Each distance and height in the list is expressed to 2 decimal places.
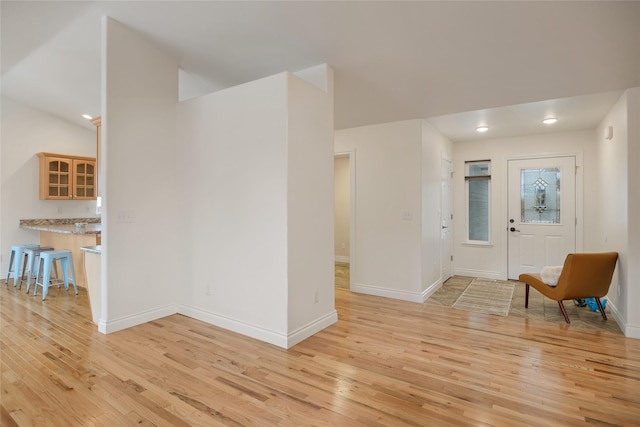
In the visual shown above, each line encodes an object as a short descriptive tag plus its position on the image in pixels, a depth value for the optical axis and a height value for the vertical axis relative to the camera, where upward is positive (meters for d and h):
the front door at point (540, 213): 5.20 -0.01
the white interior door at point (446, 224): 5.33 -0.19
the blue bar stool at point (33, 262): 4.83 -0.71
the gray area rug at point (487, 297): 4.05 -1.15
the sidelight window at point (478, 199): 5.83 +0.24
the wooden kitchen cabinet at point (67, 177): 5.89 +0.67
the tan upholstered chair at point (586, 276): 3.39 -0.66
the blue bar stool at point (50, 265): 4.35 -0.72
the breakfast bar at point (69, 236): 4.72 -0.34
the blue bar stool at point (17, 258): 5.13 -0.70
